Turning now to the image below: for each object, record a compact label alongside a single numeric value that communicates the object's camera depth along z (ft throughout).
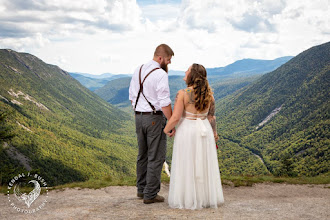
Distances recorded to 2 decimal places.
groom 20.67
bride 21.01
